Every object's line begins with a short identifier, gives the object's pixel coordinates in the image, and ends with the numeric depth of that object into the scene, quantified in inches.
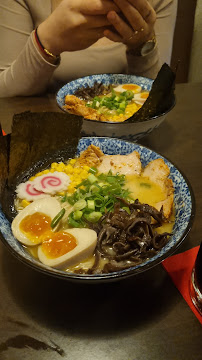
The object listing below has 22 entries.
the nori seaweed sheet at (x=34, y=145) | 15.3
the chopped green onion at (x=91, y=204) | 13.9
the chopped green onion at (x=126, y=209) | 13.7
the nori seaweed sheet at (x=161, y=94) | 20.0
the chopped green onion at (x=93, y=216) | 13.4
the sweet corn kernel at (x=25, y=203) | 14.6
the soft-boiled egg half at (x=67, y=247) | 11.2
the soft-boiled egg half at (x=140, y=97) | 24.7
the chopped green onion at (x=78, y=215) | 13.4
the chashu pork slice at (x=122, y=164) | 16.5
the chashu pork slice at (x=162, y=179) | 13.9
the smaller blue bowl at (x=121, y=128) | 18.0
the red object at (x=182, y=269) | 12.0
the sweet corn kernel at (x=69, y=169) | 16.8
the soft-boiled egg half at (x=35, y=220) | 12.4
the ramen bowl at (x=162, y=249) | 9.8
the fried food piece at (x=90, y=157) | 17.0
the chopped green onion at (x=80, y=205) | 13.8
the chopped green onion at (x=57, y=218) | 13.0
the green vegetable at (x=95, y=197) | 13.5
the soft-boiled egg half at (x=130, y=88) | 26.0
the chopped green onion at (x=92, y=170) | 16.8
